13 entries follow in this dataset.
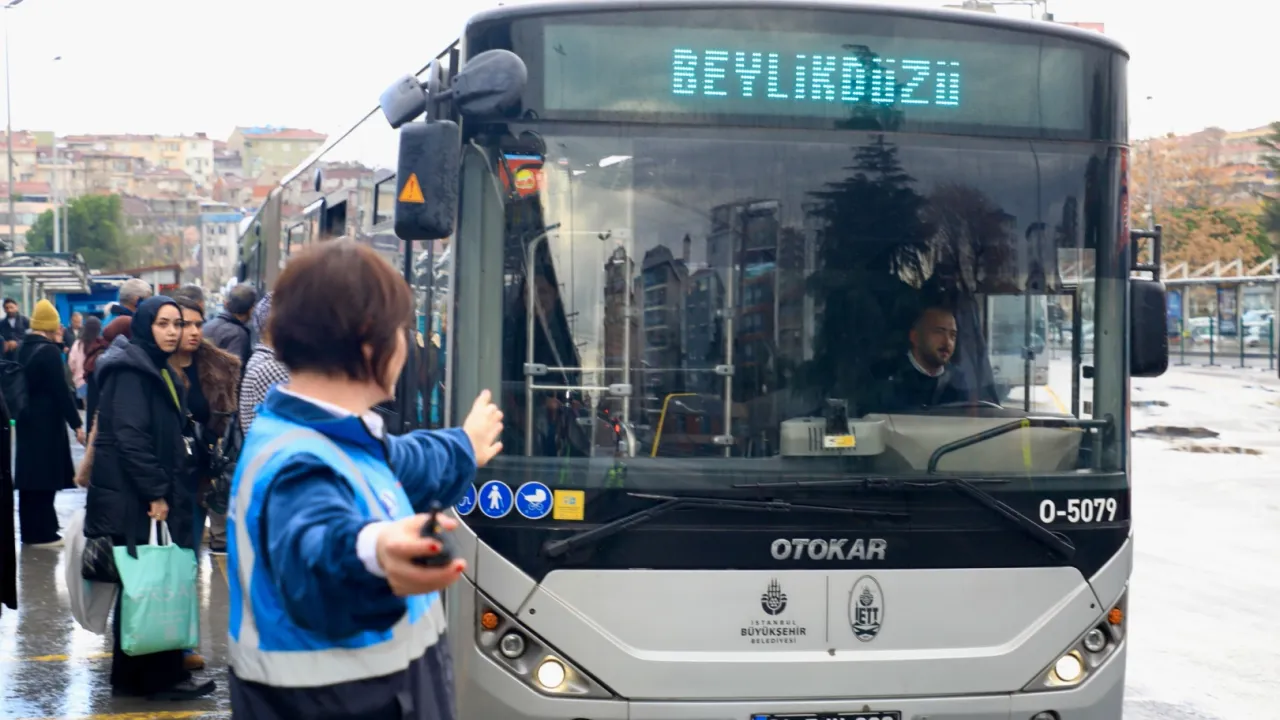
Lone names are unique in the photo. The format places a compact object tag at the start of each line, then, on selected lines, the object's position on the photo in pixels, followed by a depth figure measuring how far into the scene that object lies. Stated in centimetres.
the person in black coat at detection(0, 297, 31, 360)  1870
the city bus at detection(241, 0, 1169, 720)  469
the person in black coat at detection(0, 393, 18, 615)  546
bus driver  491
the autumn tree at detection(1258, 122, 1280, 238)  5900
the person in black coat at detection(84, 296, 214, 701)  630
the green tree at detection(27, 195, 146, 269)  9675
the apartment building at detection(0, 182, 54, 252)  17788
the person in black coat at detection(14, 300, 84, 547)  1054
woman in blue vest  244
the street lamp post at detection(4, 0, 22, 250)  4981
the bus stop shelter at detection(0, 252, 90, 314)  2625
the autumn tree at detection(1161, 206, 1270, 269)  6881
